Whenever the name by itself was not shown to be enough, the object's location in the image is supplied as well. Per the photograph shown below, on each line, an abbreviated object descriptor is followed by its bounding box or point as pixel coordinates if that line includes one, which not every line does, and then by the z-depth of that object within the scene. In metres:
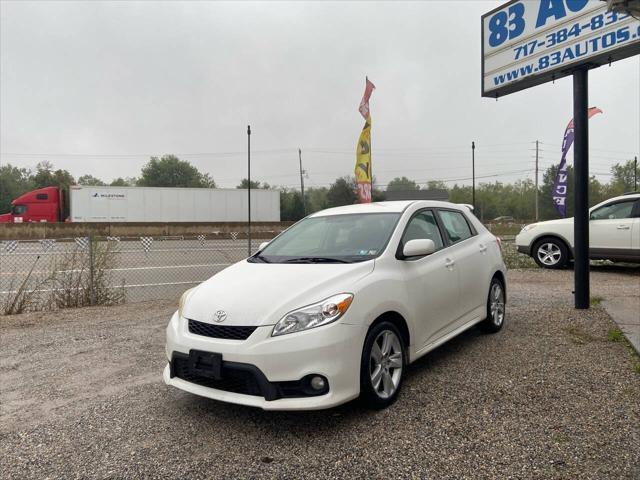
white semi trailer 30.42
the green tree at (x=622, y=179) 68.12
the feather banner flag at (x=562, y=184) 18.64
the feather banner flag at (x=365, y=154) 12.01
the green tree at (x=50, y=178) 74.50
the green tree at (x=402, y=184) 99.78
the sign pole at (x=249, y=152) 15.18
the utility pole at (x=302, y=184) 55.88
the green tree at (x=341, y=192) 60.84
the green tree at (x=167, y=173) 96.12
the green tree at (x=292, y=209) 55.61
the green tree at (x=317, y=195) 90.19
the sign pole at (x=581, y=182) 6.29
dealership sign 5.82
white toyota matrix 2.94
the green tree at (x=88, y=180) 105.85
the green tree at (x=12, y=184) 64.12
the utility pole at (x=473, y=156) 33.92
